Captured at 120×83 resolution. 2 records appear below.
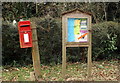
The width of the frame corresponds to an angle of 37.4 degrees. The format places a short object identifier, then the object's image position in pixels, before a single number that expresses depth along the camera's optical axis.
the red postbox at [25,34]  4.88
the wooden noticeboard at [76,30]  5.13
